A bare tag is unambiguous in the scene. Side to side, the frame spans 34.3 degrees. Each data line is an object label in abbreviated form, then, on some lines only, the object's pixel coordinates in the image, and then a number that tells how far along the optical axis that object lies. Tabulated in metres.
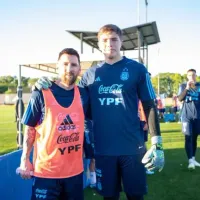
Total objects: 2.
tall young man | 3.08
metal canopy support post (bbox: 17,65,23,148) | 8.62
